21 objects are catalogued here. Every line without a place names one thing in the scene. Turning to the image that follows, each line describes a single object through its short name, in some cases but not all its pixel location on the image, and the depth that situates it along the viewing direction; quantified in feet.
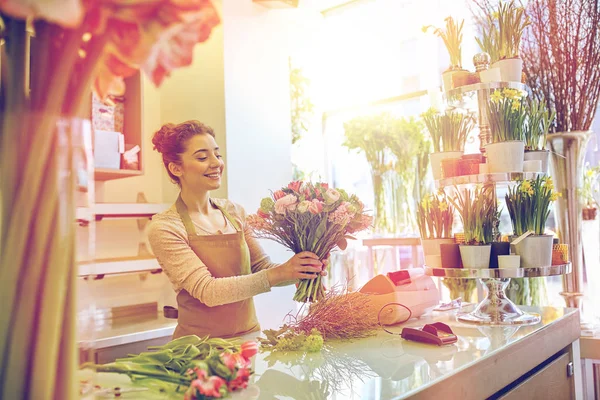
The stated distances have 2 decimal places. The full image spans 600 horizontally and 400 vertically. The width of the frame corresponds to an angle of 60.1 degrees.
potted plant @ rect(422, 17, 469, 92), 6.54
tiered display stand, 5.51
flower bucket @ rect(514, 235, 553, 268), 5.61
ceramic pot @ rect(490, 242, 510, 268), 5.61
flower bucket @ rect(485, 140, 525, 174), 5.69
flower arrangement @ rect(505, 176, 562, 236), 5.66
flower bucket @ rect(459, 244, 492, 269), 5.55
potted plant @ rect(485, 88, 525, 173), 5.71
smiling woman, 5.75
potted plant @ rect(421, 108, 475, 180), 6.18
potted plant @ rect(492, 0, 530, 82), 6.26
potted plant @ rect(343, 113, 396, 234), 11.47
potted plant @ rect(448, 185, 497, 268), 5.57
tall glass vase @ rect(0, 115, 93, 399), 1.57
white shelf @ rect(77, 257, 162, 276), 8.20
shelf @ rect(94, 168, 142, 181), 8.29
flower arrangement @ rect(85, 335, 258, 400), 2.87
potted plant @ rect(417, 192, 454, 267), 6.11
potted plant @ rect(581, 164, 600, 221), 8.21
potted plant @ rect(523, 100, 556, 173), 5.95
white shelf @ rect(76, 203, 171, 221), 8.52
